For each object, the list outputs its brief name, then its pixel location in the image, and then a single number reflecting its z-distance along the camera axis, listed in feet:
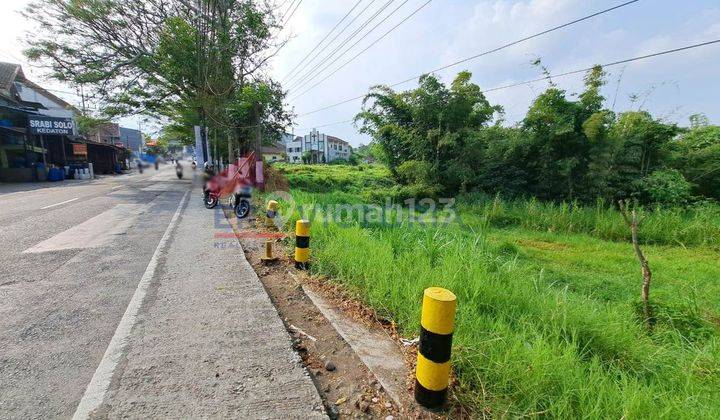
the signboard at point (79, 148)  74.79
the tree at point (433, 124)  42.06
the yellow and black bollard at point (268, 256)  15.81
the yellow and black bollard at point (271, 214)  21.16
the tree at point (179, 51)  46.01
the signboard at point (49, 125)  61.98
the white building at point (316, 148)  216.54
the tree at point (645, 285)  9.78
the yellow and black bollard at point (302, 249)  13.83
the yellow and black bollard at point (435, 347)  5.89
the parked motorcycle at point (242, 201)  26.37
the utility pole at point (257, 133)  44.20
